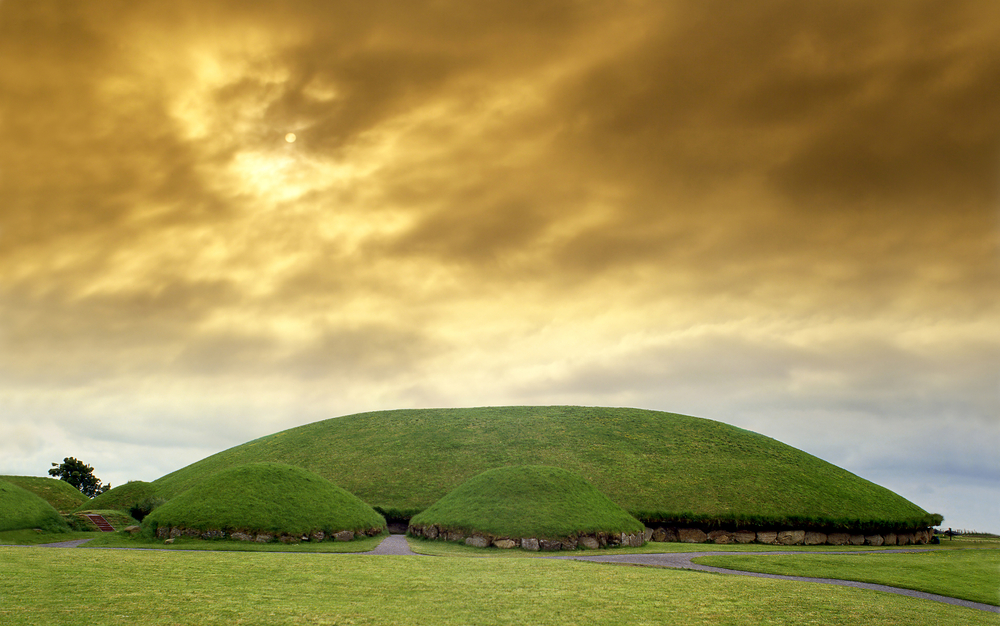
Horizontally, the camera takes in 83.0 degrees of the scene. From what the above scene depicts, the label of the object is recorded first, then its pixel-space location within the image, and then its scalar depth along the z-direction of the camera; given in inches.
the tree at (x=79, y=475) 3878.0
